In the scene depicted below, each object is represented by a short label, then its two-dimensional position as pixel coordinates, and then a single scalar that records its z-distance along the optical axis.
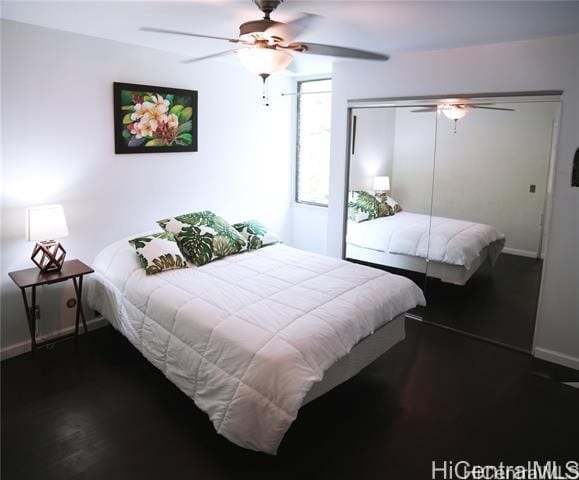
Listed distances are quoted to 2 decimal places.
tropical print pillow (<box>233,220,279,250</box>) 3.94
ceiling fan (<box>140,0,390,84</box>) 2.21
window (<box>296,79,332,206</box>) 5.05
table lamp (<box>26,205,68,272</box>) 3.01
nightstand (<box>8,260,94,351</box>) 3.03
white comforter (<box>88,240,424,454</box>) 2.14
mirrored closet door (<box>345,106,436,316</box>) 3.90
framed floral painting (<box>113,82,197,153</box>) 3.60
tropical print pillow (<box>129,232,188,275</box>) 3.24
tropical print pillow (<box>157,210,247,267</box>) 3.53
